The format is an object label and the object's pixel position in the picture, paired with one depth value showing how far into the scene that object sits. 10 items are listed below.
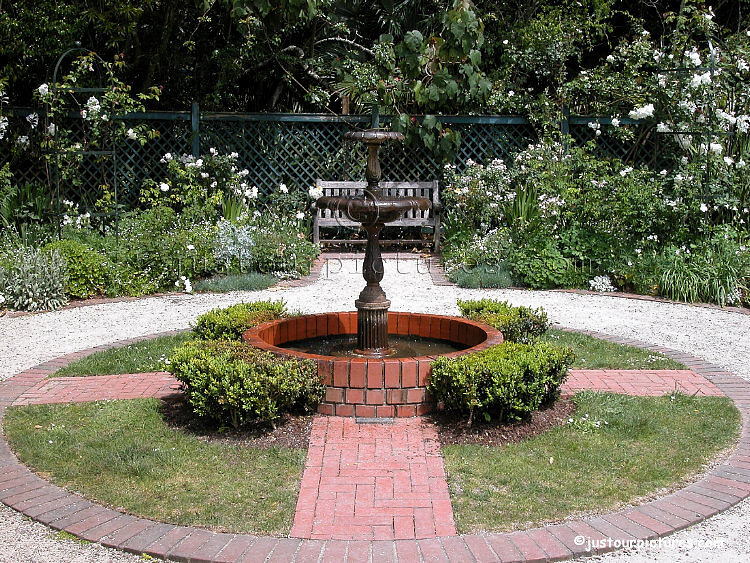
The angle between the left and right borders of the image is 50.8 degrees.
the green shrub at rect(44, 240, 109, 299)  8.27
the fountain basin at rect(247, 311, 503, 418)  4.52
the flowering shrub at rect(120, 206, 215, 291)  8.85
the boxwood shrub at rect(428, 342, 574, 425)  4.25
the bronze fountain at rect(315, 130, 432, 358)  4.82
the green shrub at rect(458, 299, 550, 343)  5.56
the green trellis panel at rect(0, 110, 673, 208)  11.80
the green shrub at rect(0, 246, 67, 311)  7.85
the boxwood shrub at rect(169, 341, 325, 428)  4.21
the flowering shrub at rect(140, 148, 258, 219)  10.90
